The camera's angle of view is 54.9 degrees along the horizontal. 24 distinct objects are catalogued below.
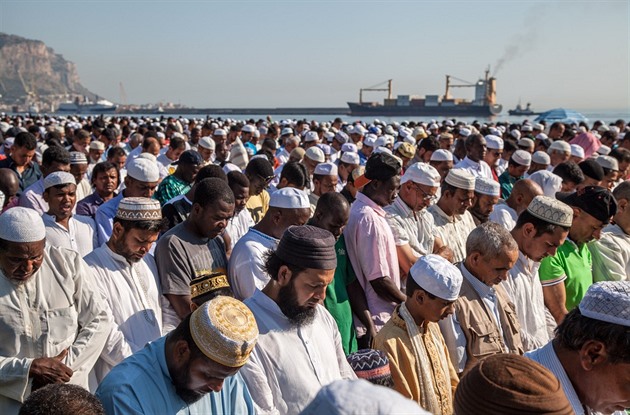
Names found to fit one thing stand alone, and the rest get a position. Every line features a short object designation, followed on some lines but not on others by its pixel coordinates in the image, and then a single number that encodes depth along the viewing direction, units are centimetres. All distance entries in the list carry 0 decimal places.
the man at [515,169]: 804
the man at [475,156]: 845
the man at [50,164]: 561
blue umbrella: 2728
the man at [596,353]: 219
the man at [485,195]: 548
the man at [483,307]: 343
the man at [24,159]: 722
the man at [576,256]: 431
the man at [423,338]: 306
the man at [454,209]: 505
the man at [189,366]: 210
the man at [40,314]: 263
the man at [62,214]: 448
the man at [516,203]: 560
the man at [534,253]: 395
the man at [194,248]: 359
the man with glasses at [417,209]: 483
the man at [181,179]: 596
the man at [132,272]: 329
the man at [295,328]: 270
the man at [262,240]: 361
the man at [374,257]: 426
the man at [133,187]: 509
